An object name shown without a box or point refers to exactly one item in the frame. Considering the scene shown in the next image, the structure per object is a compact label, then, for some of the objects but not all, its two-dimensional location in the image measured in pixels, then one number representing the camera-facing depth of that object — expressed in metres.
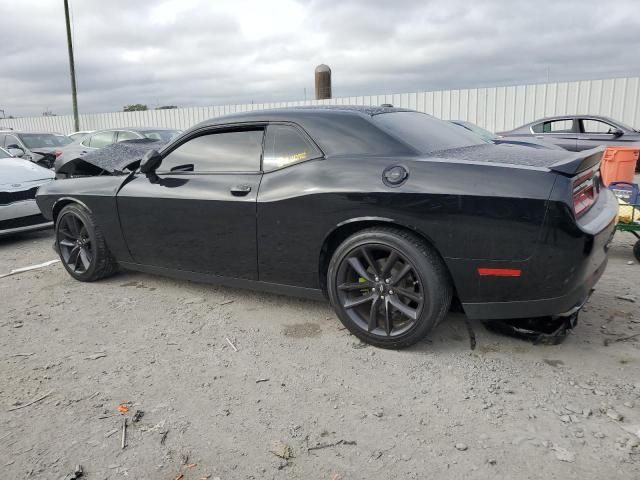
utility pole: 21.00
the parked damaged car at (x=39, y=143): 11.23
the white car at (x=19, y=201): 5.92
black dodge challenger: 2.48
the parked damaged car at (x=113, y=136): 10.76
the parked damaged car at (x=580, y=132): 10.12
